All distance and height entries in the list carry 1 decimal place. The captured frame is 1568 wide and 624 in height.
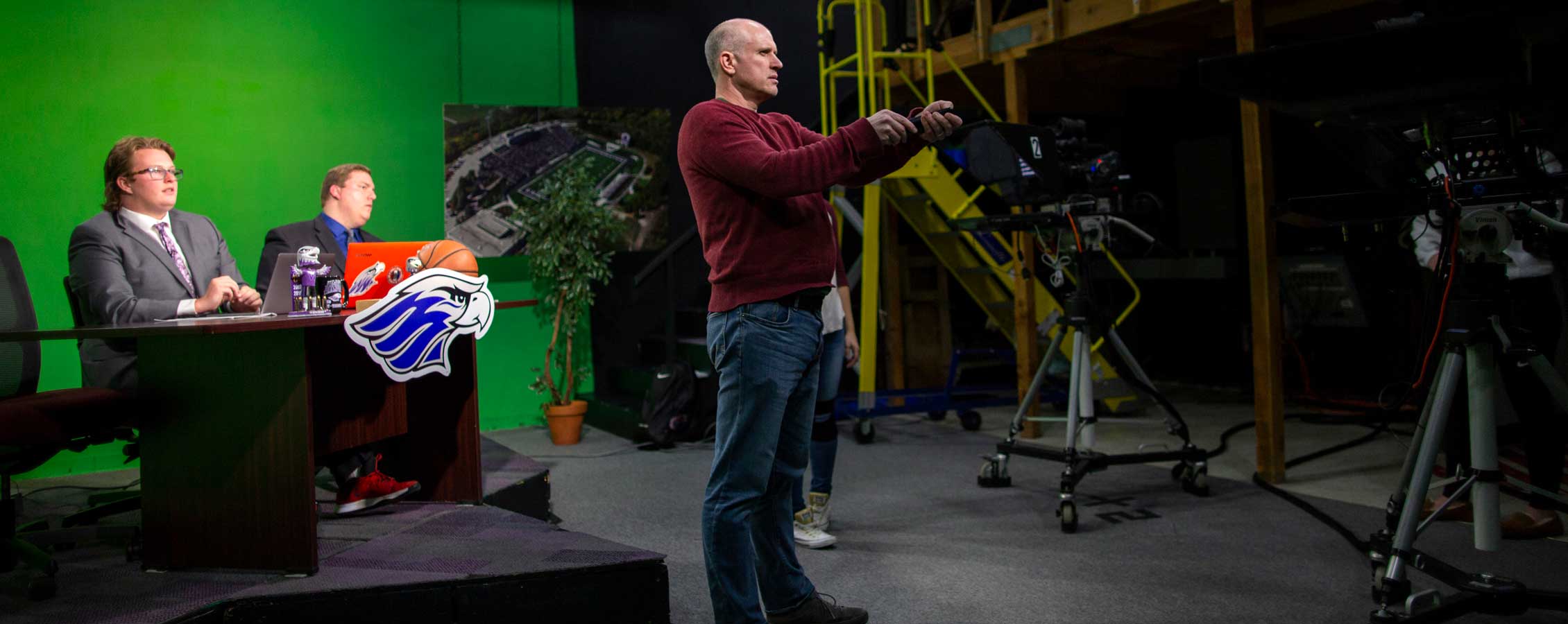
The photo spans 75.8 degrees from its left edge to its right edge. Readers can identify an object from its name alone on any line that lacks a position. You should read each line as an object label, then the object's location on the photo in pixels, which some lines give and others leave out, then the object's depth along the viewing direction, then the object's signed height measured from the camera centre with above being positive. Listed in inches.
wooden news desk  100.0 -9.2
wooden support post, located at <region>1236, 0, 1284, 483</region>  168.1 +8.0
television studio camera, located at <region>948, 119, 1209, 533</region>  156.9 +16.3
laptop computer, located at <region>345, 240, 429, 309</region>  119.2 +10.0
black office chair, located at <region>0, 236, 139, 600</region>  106.9 -6.1
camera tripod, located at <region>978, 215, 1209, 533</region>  156.3 -14.8
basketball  121.5 +11.1
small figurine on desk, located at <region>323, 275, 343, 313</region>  119.0 +6.9
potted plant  243.4 +22.2
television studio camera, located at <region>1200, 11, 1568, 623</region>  83.3 +12.0
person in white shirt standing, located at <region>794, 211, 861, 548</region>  140.5 -13.1
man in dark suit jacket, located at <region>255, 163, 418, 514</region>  162.4 +21.4
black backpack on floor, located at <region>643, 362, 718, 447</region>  224.5 -14.8
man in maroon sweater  88.4 +5.1
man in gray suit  128.2 +13.7
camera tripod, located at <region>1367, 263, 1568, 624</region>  92.7 -14.0
